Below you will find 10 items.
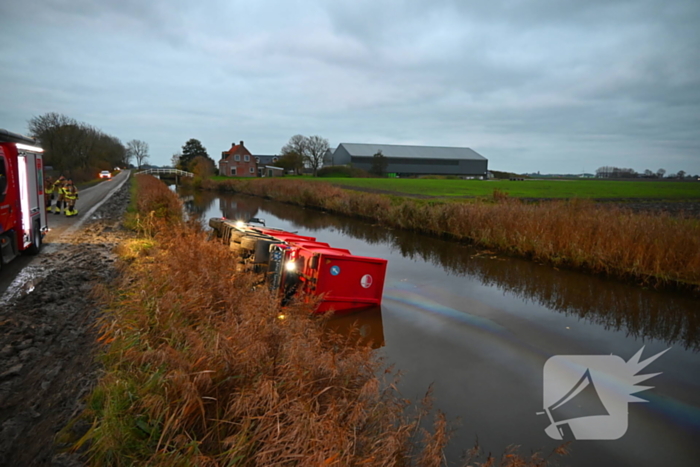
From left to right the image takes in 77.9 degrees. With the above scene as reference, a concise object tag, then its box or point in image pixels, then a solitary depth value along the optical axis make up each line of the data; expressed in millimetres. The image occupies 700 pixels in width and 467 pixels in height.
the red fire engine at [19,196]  8242
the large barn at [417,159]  88312
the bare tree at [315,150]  88188
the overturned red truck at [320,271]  7734
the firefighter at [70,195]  17562
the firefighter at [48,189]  19798
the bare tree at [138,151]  139000
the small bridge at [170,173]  70875
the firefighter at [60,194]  18147
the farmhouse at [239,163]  85875
